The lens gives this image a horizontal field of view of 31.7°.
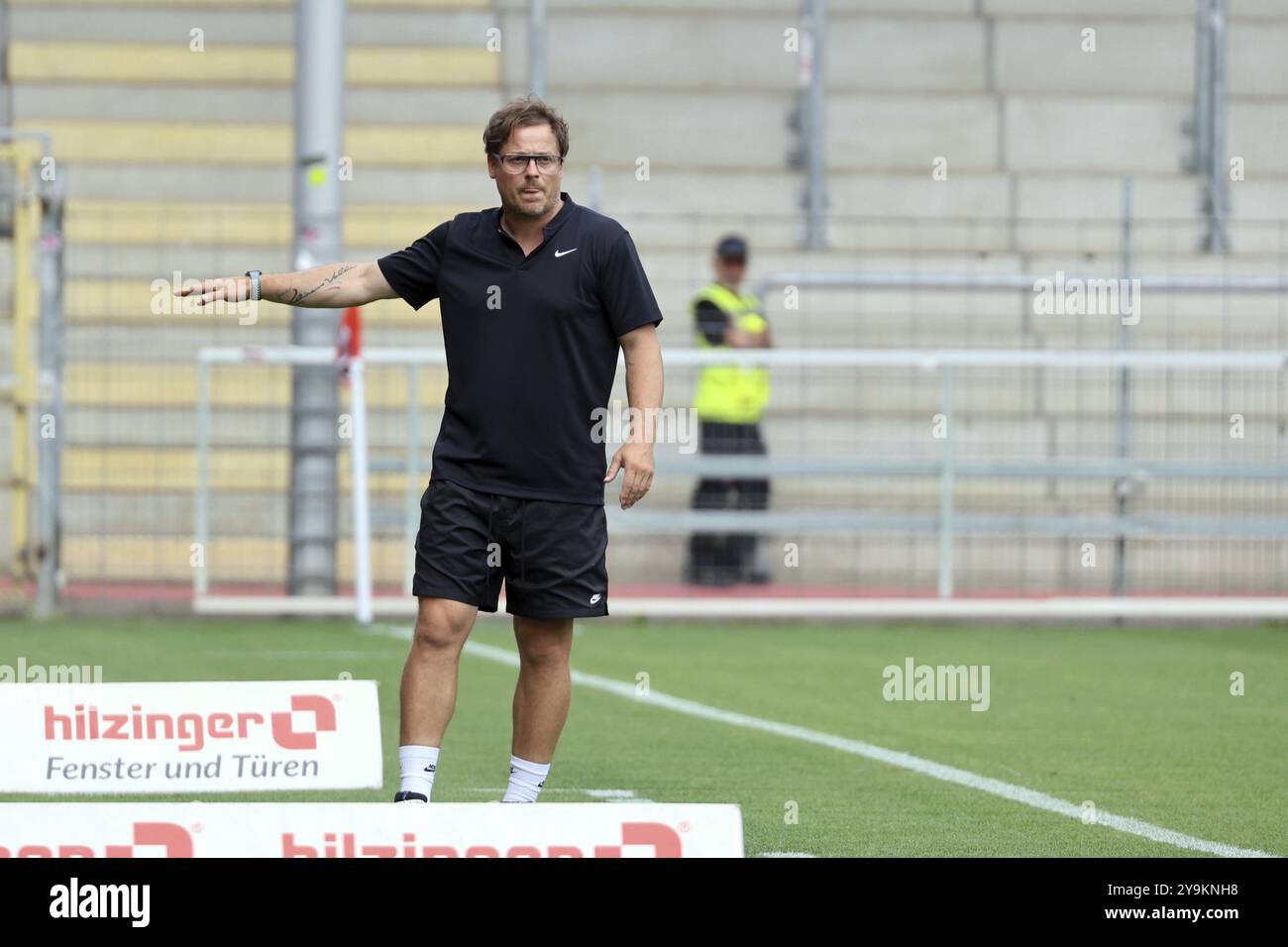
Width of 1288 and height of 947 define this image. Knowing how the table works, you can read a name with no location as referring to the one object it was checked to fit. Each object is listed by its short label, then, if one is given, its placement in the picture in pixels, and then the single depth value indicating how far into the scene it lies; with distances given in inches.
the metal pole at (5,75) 683.4
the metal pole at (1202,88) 654.5
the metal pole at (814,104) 629.9
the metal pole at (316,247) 511.8
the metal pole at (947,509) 521.7
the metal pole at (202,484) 510.0
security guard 540.1
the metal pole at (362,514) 486.6
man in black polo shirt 224.7
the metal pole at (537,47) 619.5
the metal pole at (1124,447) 546.6
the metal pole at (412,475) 515.8
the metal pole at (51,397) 515.8
